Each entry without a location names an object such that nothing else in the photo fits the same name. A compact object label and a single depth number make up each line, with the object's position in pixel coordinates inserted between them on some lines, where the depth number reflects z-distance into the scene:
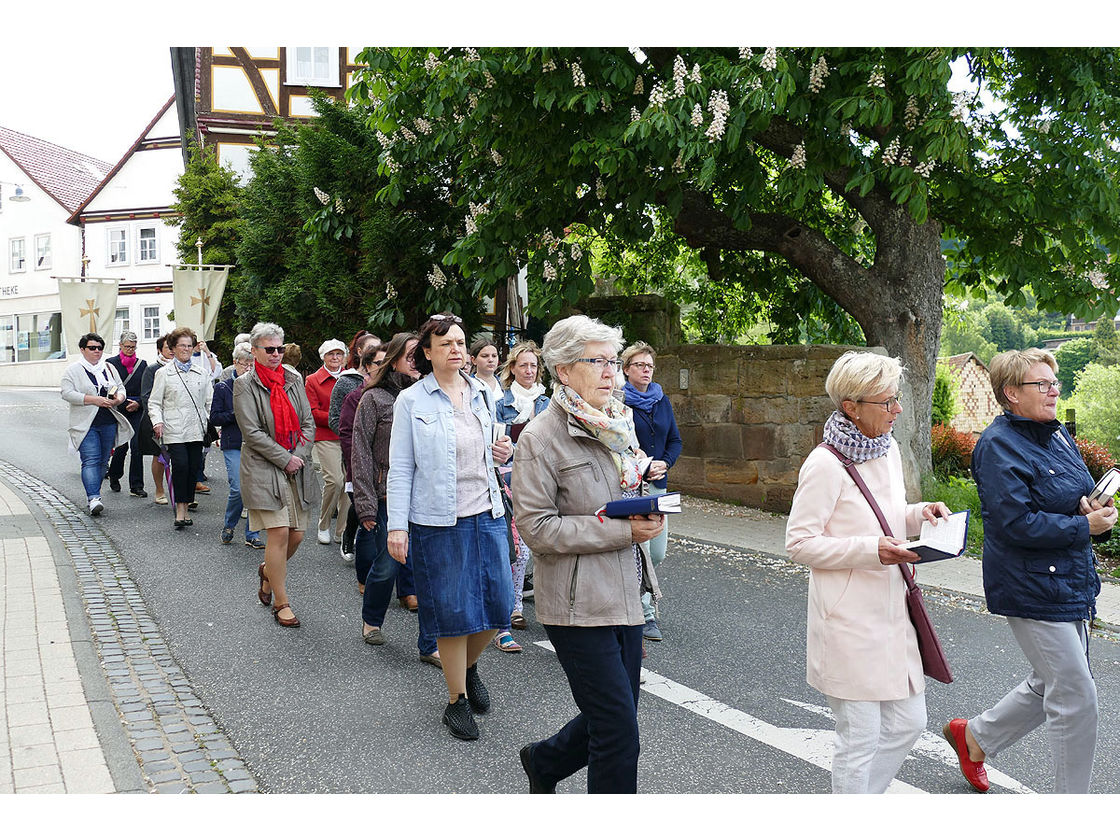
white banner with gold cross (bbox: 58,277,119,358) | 19.05
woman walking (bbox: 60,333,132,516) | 10.02
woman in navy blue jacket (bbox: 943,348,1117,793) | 3.61
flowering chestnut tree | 8.18
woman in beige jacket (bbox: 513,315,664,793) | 3.25
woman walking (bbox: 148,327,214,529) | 9.57
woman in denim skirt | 4.58
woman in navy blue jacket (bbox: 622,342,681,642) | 6.43
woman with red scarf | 6.30
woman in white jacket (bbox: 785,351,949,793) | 3.20
